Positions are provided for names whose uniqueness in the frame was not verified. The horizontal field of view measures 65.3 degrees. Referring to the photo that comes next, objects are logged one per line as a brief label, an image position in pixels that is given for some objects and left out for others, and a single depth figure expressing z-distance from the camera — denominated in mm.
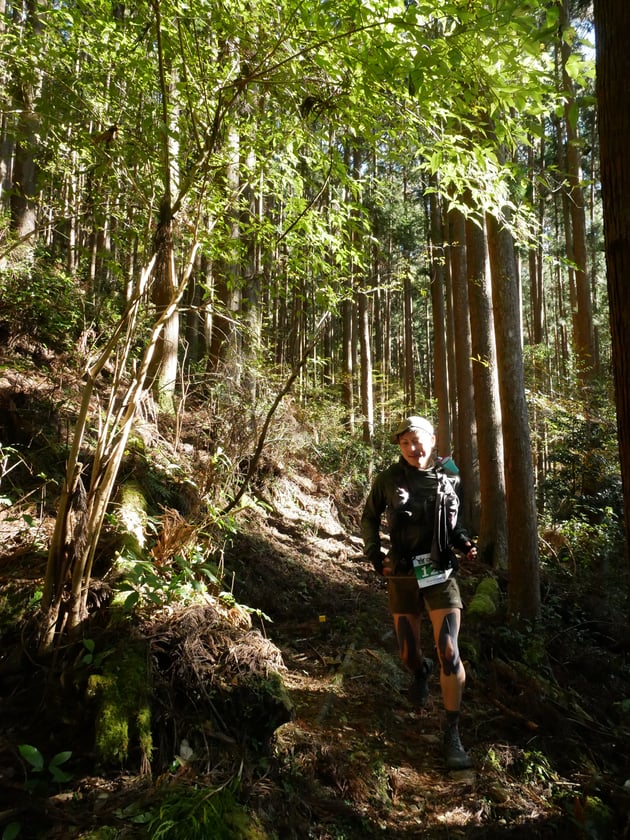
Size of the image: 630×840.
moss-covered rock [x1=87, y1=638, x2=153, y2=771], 2295
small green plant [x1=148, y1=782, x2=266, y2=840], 1912
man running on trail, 3652
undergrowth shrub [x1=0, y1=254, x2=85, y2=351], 6133
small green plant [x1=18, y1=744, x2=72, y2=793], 2039
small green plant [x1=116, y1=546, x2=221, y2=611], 2822
